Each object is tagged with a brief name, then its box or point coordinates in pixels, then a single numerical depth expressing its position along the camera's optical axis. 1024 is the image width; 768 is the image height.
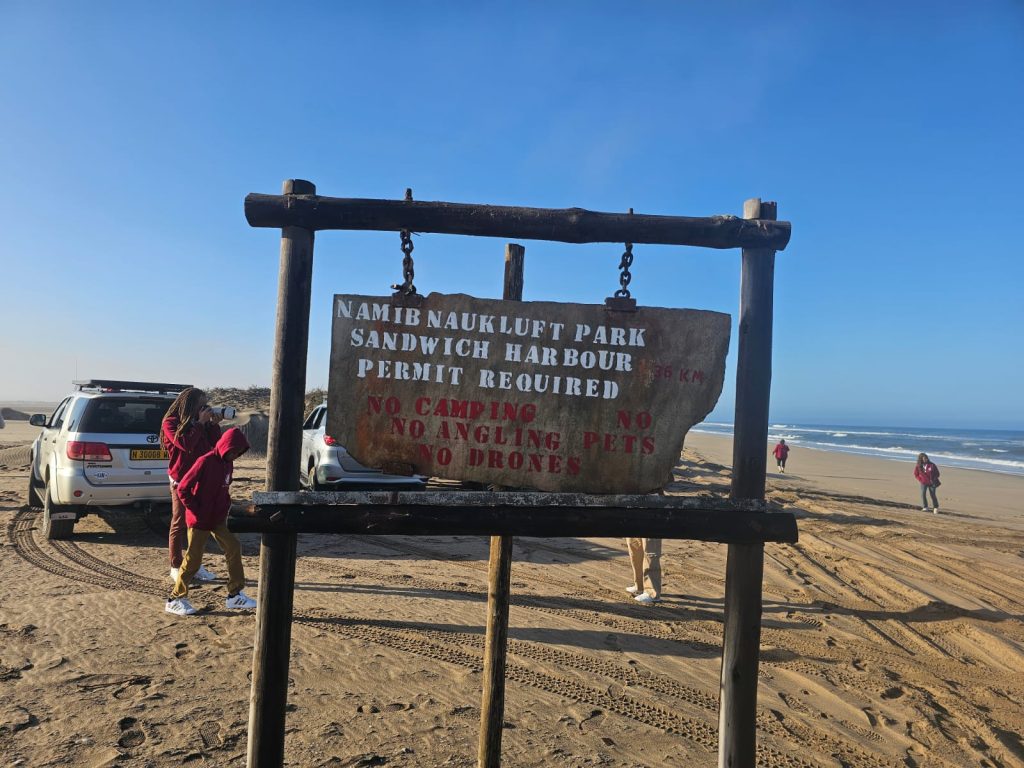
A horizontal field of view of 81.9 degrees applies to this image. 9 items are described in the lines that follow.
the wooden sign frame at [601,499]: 2.40
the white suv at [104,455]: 6.70
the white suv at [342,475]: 8.25
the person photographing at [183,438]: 5.29
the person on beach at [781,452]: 20.12
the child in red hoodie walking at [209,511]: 4.98
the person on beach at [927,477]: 14.01
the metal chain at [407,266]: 2.47
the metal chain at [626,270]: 2.50
